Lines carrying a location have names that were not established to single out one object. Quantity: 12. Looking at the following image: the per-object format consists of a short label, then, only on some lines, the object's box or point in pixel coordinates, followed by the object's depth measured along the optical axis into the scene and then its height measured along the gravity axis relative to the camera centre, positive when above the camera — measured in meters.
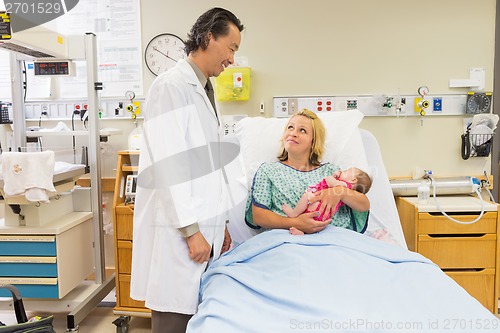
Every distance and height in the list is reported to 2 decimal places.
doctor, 1.55 -0.22
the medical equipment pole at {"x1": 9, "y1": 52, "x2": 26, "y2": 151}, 2.65 +0.16
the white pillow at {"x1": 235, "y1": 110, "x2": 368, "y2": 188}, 2.27 -0.08
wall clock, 3.06 +0.53
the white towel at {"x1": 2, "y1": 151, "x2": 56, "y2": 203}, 2.03 -0.22
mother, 1.86 -0.29
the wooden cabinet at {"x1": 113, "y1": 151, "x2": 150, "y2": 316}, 2.62 -0.81
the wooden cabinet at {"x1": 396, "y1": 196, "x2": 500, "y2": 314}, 2.56 -0.73
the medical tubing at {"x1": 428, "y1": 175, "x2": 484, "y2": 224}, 2.53 -0.55
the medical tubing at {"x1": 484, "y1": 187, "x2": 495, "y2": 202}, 2.96 -0.49
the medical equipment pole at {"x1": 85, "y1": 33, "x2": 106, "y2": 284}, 2.57 -0.16
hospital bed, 1.16 -0.52
